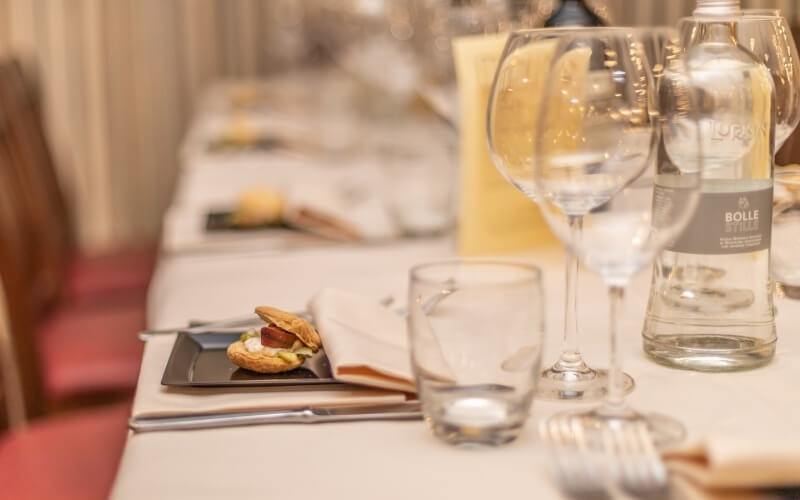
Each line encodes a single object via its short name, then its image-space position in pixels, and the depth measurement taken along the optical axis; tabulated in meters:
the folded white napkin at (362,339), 1.29
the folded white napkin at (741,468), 1.12
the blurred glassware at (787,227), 1.52
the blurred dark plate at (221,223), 1.95
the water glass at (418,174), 1.96
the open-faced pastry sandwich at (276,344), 1.34
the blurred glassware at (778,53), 1.45
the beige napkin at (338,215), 1.90
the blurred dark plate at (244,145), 3.09
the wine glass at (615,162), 1.19
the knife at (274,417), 1.27
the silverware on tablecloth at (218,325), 1.44
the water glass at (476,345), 1.19
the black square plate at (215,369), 1.31
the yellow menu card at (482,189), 1.71
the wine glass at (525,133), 1.33
